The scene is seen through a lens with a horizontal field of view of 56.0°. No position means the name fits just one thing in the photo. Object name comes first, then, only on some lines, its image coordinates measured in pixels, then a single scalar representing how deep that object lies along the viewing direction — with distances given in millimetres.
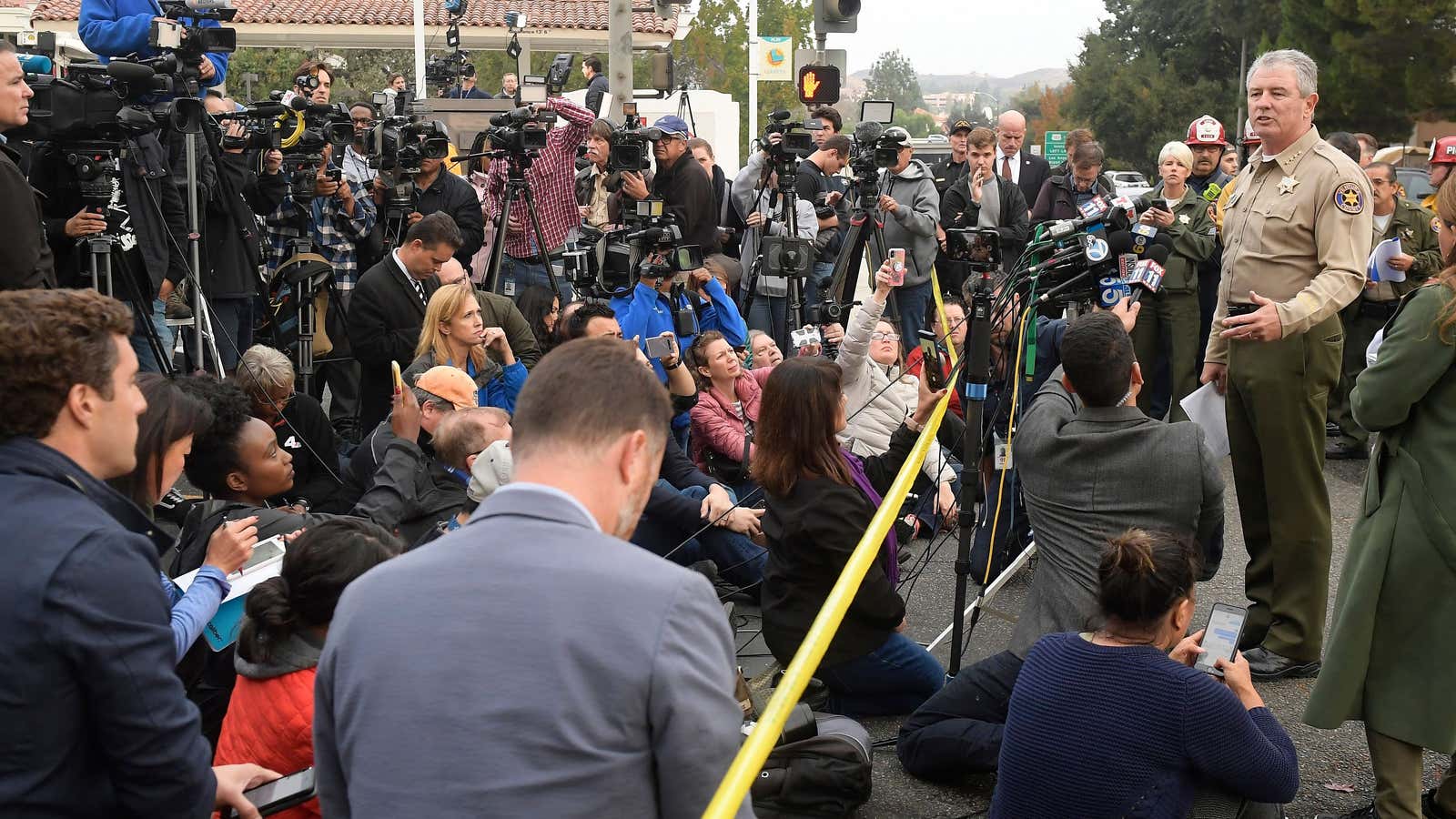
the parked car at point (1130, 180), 28366
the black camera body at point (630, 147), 7945
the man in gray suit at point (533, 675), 1741
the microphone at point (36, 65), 6332
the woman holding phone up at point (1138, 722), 3170
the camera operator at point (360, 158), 9508
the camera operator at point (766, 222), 8602
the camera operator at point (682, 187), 8492
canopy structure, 26469
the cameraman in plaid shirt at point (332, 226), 8438
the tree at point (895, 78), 171500
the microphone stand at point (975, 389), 4453
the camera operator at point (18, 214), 5301
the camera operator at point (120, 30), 7188
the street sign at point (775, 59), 23516
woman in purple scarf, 4324
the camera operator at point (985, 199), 10133
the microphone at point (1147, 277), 4875
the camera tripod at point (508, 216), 8062
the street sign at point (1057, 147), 19930
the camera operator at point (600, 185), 8359
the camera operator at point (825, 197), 9664
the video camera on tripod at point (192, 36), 7016
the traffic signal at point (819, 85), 11438
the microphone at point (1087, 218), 4742
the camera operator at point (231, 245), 7645
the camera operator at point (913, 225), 9344
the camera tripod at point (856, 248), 8117
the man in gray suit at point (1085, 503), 4074
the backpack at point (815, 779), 3840
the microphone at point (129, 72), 6320
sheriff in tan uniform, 4809
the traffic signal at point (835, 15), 11422
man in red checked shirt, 9227
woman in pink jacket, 6129
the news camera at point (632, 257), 6867
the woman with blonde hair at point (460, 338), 6027
